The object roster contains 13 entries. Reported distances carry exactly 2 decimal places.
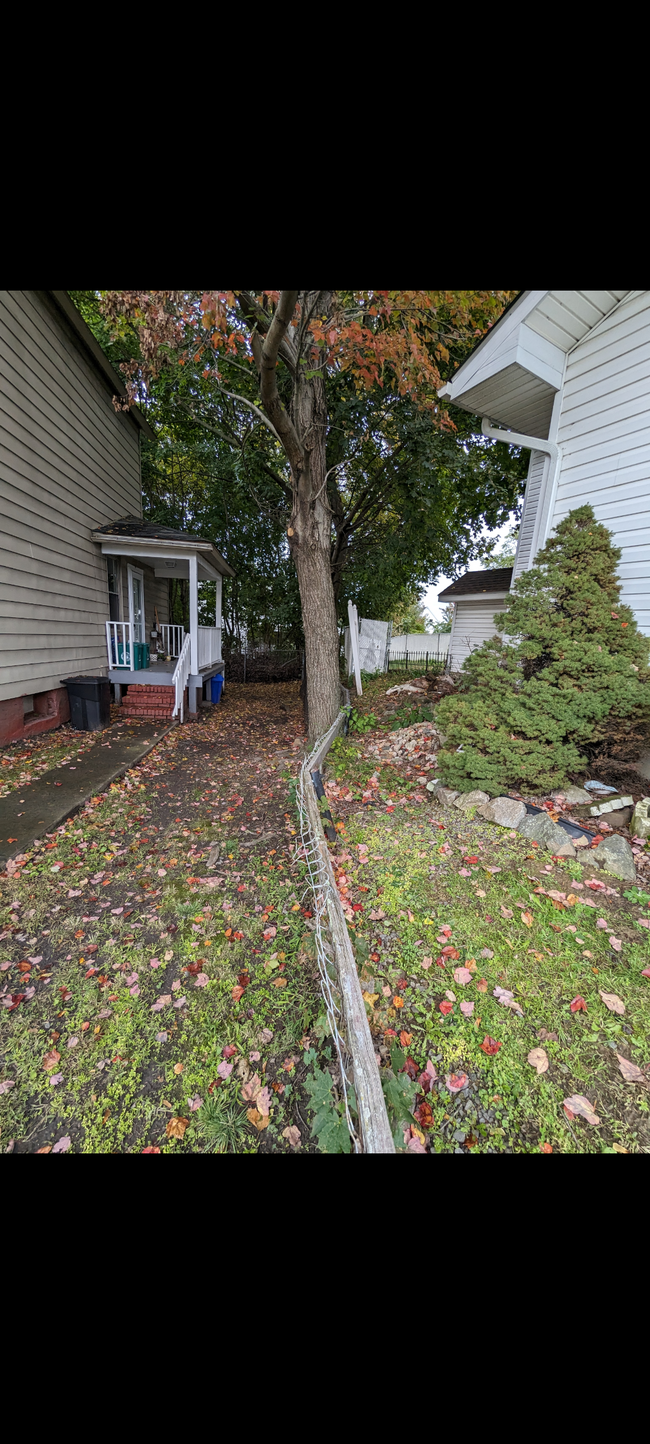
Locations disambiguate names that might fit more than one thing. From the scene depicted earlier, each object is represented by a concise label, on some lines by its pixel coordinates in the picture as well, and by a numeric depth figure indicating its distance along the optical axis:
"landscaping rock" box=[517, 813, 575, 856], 3.65
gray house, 6.12
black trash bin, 7.39
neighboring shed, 12.73
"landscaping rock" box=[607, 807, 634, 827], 3.76
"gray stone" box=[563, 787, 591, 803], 3.99
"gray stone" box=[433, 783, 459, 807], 4.39
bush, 3.92
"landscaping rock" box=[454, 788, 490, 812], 4.21
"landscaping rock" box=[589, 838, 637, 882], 3.32
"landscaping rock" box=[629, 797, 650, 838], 3.60
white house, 4.15
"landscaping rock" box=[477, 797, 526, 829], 3.96
